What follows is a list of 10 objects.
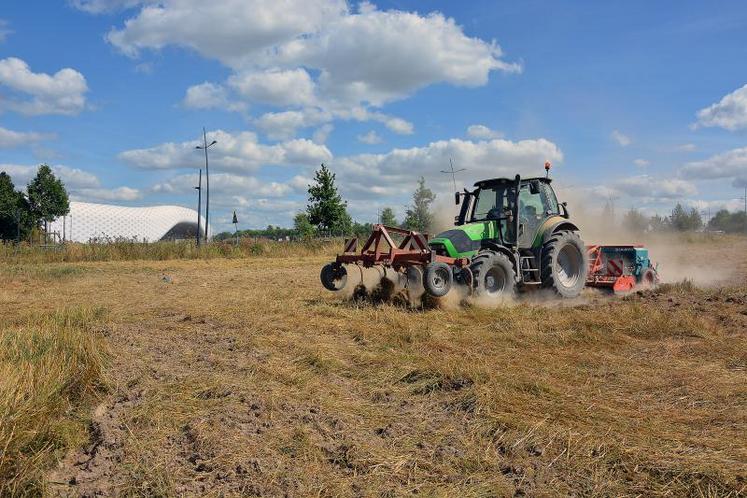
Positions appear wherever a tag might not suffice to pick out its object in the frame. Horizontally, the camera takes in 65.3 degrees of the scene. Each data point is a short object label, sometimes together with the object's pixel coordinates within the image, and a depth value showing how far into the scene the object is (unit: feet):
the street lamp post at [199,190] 109.99
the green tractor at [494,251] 29.40
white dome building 187.01
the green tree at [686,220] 153.07
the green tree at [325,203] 118.32
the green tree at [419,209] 136.15
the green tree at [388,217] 167.65
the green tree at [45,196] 142.92
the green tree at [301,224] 188.75
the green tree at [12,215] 140.20
